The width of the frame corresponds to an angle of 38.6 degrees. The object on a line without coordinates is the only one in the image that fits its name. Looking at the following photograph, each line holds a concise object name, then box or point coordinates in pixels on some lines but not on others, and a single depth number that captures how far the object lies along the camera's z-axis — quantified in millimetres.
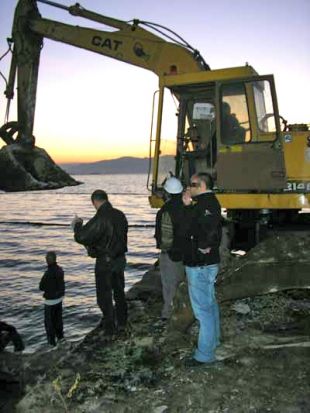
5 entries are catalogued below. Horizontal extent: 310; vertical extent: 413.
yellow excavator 7883
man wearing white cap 6406
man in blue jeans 4793
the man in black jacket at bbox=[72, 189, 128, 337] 6172
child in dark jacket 8930
